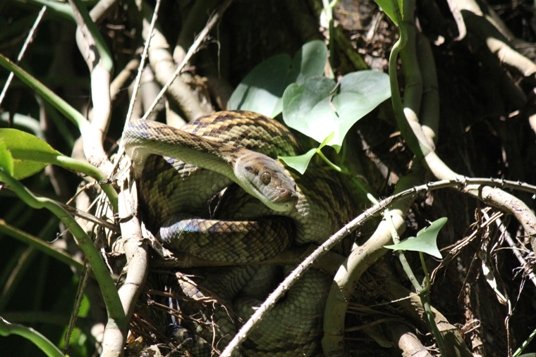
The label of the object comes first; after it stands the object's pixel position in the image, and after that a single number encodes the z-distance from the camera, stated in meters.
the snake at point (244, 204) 4.23
